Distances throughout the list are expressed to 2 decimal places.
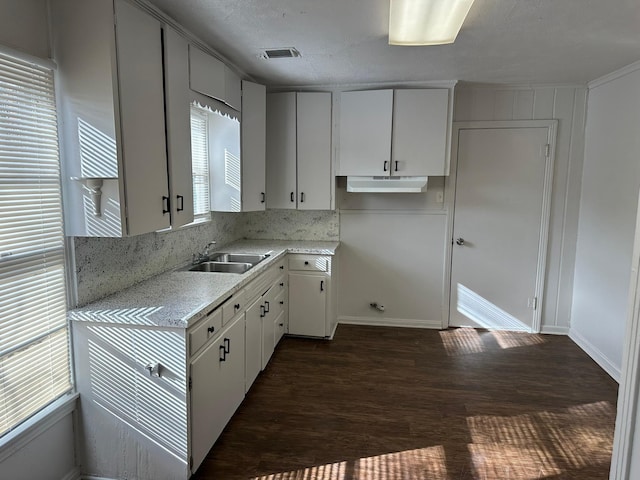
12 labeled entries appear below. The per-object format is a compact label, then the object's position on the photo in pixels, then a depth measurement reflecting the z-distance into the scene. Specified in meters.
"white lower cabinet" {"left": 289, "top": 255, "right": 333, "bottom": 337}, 3.80
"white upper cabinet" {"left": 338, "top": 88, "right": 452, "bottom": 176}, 3.70
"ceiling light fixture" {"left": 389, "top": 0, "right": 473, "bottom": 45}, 2.03
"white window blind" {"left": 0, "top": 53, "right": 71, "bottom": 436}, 1.63
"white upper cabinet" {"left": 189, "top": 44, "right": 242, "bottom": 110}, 2.53
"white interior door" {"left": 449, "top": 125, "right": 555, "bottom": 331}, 3.90
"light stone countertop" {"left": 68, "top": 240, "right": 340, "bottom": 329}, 1.89
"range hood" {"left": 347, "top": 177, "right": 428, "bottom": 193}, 3.78
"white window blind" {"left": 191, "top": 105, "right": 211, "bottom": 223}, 3.18
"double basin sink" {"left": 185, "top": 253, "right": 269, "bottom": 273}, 3.17
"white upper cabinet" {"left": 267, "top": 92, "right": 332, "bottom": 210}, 3.87
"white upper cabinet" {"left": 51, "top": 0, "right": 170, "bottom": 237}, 1.78
